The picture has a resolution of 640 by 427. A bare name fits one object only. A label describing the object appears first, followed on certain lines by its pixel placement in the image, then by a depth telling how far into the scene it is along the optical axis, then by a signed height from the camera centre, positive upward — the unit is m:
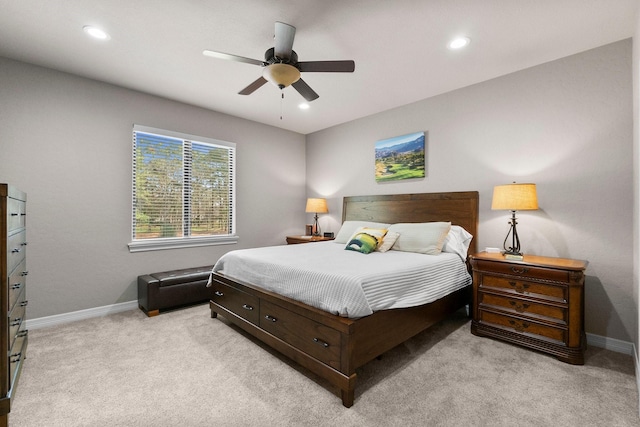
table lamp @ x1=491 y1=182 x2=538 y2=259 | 2.54 +0.15
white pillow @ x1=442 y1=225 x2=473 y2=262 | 3.11 -0.30
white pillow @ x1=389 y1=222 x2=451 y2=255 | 3.05 -0.26
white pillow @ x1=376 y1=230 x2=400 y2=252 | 3.21 -0.31
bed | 1.80 -0.84
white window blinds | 3.60 +0.30
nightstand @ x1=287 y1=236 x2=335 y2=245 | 4.59 -0.41
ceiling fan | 2.09 +1.14
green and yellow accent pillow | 3.11 -0.30
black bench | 3.20 -0.90
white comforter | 1.90 -0.49
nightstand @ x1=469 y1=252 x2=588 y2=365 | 2.22 -0.75
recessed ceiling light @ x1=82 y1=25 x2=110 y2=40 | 2.31 +1.48
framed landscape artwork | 3.80 +0.79
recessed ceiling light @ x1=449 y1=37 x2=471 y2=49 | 2.42 +1.48
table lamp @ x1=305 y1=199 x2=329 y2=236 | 4.80 +0.13
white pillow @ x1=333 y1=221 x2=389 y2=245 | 3.88 -0.20
